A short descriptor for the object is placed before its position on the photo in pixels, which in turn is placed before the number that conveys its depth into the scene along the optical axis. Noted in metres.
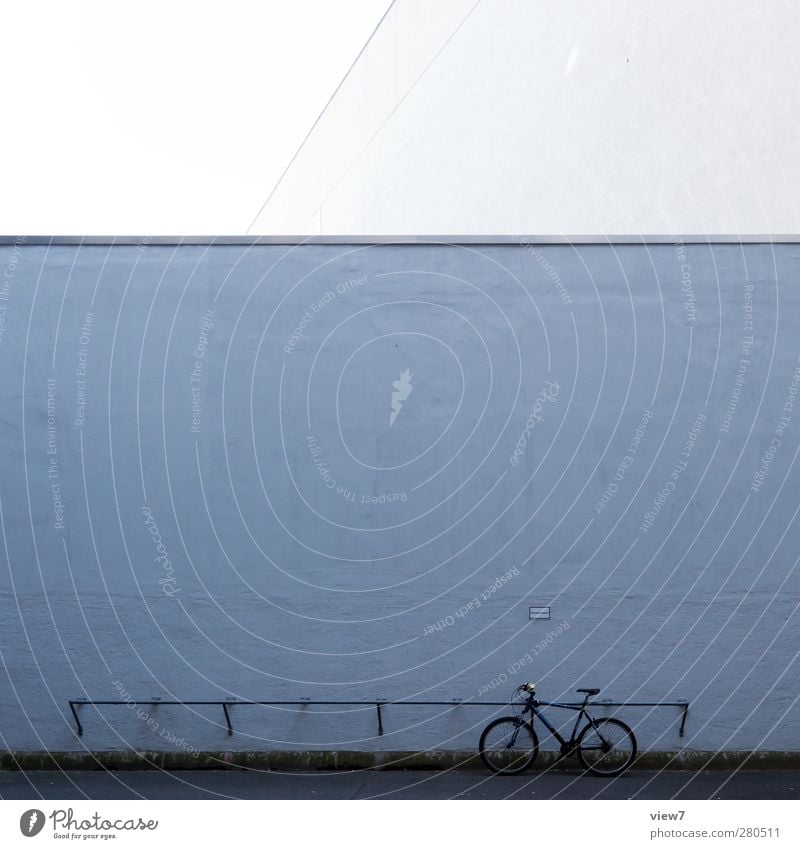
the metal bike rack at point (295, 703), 10.78
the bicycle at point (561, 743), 10.36
